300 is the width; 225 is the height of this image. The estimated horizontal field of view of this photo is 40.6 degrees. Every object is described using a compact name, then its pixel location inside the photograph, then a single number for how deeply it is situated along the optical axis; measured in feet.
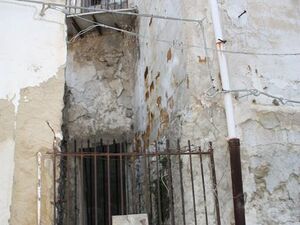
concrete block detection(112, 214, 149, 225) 12.42
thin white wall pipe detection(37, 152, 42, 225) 12.59
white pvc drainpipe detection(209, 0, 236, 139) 13.74
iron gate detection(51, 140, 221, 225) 13.24
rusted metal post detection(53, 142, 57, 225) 12.53
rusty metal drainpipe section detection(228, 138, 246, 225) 13.03
